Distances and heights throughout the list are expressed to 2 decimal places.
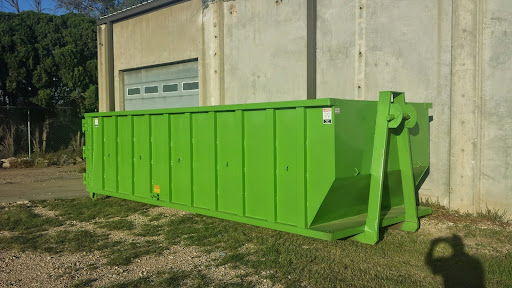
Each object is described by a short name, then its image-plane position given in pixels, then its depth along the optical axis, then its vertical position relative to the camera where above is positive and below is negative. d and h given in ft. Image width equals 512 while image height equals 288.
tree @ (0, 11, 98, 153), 64.18 +7.70
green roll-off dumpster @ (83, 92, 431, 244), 19.10 -1.78
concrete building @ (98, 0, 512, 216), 24.58 +4.00
